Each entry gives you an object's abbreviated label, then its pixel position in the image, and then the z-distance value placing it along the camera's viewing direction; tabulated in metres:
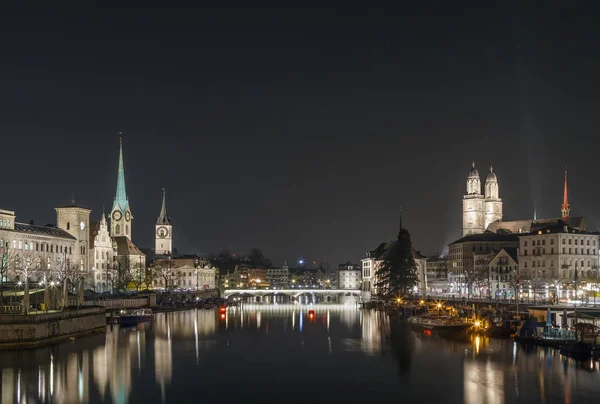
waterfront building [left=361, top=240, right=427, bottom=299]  191.86
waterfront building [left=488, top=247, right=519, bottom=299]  138.50
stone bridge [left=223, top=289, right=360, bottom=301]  186.75
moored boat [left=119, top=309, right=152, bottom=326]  98.75
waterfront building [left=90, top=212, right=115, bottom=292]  144.75
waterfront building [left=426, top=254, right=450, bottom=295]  181.68
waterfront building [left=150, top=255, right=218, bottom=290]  172.93
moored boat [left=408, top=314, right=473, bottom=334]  85.62
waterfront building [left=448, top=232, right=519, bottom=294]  167.25
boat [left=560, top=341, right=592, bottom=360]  63.16
